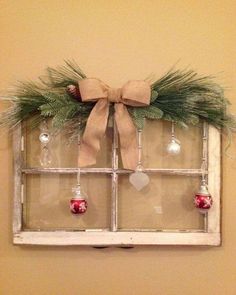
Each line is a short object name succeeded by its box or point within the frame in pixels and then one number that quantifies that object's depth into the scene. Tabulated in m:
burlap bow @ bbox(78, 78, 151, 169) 0.82
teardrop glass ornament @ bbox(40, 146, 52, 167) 0.91
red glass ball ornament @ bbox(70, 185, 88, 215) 0.85
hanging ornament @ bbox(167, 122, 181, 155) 0.87
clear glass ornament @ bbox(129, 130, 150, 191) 0.88
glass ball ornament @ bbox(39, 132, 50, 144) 0.88
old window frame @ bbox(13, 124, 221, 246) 0.90
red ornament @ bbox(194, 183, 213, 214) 0.85
